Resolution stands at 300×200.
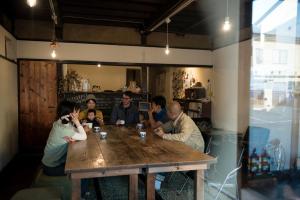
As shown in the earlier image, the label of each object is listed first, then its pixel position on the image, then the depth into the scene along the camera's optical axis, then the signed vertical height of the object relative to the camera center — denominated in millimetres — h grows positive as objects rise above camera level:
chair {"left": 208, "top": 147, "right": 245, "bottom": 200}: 3129 -1271
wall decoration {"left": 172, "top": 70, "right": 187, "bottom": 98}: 6910 +192
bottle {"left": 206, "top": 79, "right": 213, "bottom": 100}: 5696 -33
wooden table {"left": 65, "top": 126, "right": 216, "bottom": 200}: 1925 -593
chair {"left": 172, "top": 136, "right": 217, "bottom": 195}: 3239 -1123
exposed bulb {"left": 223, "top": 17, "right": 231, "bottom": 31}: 2945 +775
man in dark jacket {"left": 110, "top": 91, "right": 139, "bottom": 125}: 4273 -413
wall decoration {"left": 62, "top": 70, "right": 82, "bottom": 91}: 5172 +142
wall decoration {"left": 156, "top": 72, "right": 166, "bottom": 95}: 8259 +216
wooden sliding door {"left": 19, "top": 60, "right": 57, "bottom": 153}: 4848 -264
